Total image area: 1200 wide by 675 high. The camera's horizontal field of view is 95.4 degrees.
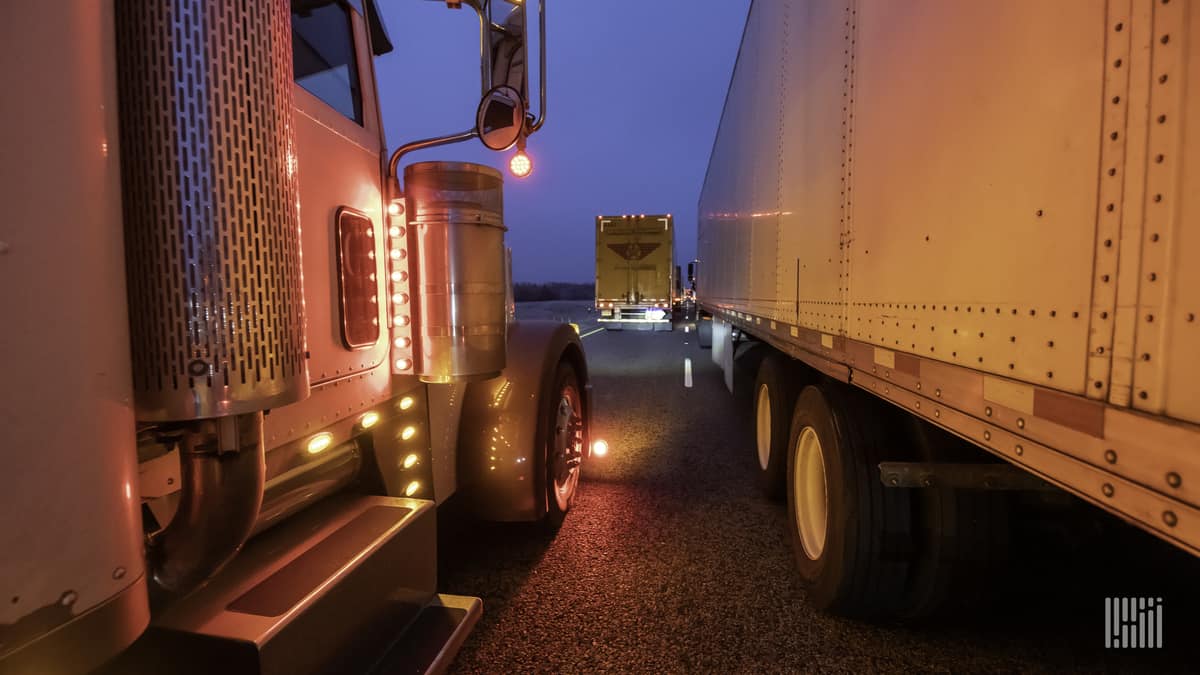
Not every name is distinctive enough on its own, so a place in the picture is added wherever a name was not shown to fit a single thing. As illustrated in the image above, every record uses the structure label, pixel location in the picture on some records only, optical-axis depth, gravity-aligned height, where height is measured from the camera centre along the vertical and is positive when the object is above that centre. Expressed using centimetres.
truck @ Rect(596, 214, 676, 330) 1956 +107
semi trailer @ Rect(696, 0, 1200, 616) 84 +4
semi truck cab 86 -7
